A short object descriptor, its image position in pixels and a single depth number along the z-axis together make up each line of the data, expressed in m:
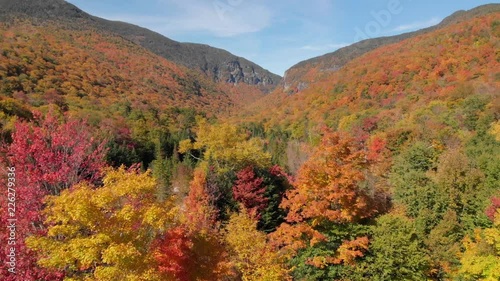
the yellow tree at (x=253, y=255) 16.36
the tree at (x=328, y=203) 19.52
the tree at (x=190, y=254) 12.97
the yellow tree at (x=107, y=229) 9.47
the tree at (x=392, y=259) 19.03
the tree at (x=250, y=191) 28.98
